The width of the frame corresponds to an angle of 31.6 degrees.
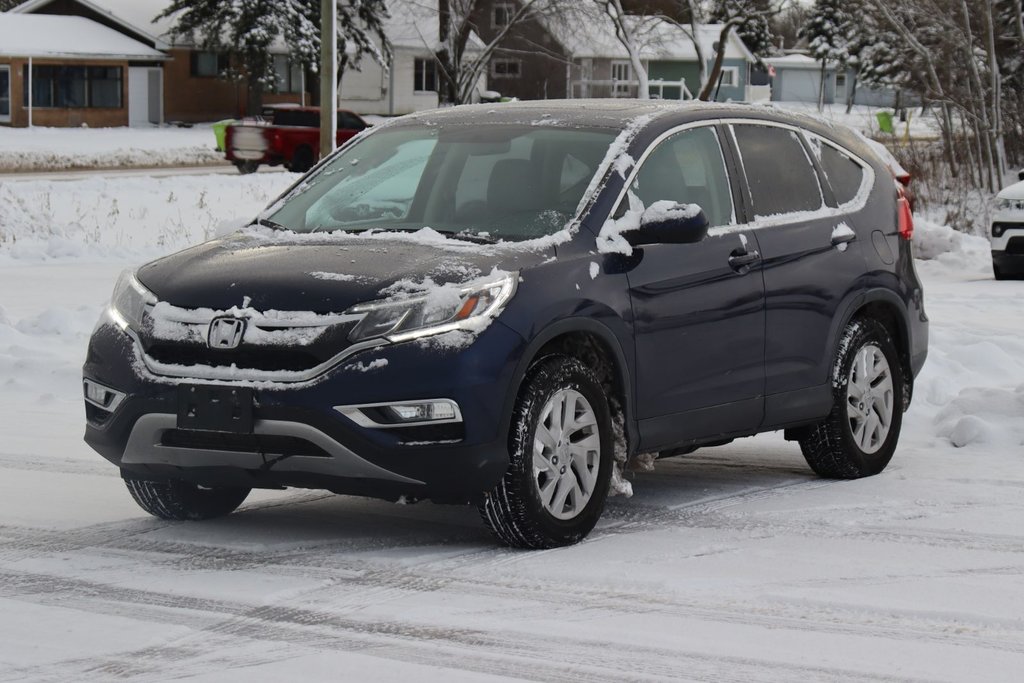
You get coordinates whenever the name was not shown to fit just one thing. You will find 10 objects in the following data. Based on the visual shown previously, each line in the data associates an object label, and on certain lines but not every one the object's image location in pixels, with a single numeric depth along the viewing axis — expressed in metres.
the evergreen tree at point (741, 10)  51.88
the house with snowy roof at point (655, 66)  58.61
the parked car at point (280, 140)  38.22
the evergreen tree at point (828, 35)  118.19
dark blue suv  6.46
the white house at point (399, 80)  73.06
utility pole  20.62
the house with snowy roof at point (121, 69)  61.62
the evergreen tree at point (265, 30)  58.88
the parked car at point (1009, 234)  18.75
